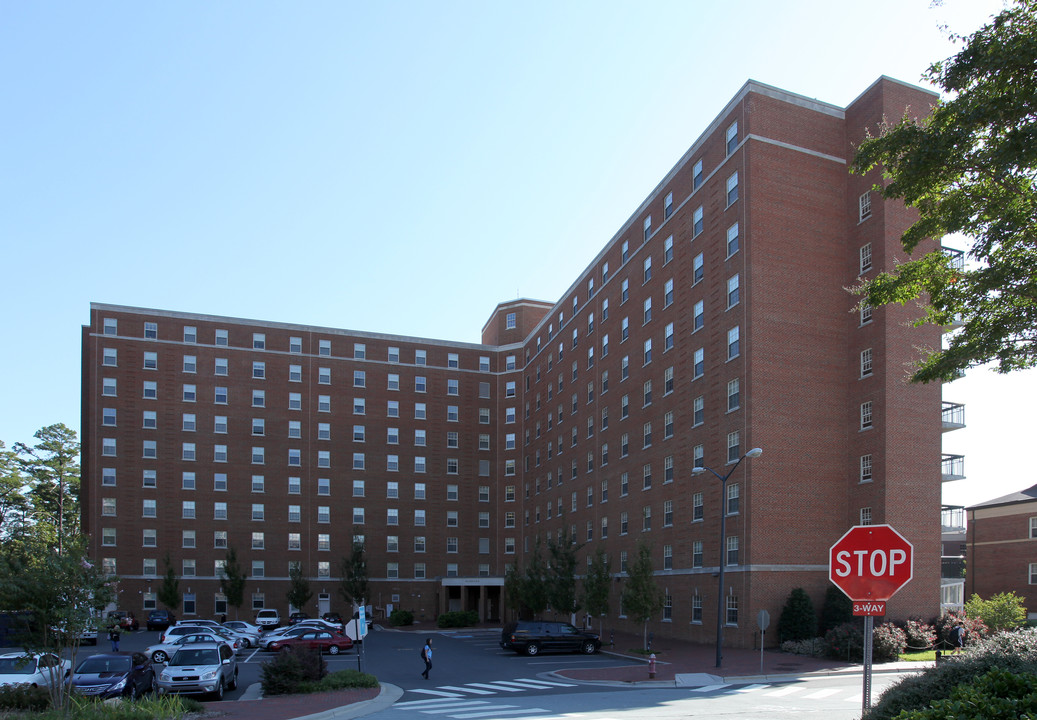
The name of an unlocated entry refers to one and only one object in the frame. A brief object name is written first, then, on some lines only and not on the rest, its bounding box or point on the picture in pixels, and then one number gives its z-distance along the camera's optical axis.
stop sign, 10.49
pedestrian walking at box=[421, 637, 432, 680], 31.84
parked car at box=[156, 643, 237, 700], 25.75
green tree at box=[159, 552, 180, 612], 71.50
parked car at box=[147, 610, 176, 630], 67.50
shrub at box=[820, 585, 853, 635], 38.53
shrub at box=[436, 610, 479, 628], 70.70
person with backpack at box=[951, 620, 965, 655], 35.28
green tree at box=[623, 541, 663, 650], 42.75
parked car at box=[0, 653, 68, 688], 24.61
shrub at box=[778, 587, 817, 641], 38.88
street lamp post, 32.91
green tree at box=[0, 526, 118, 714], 19.47
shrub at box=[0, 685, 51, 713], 20.89
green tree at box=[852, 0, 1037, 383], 15.63
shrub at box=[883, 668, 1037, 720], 8.02
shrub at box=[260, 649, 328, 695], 26.44
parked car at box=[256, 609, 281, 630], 65.07
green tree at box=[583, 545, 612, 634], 47.81
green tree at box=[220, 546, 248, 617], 73.12
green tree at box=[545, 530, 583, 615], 53.94
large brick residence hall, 41.78
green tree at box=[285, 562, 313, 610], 73.81
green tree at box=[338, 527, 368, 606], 74.00
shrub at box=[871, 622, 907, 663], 34.75
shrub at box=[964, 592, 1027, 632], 38.34
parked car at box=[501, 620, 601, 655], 42.22
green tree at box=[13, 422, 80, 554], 88.44
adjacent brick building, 59.28
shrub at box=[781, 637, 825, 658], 36.66
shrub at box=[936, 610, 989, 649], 37.39
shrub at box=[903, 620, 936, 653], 37.25
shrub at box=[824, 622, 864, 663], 34.44
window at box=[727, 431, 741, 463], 42.69
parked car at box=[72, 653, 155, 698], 23.56
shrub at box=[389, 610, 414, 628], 72.69
